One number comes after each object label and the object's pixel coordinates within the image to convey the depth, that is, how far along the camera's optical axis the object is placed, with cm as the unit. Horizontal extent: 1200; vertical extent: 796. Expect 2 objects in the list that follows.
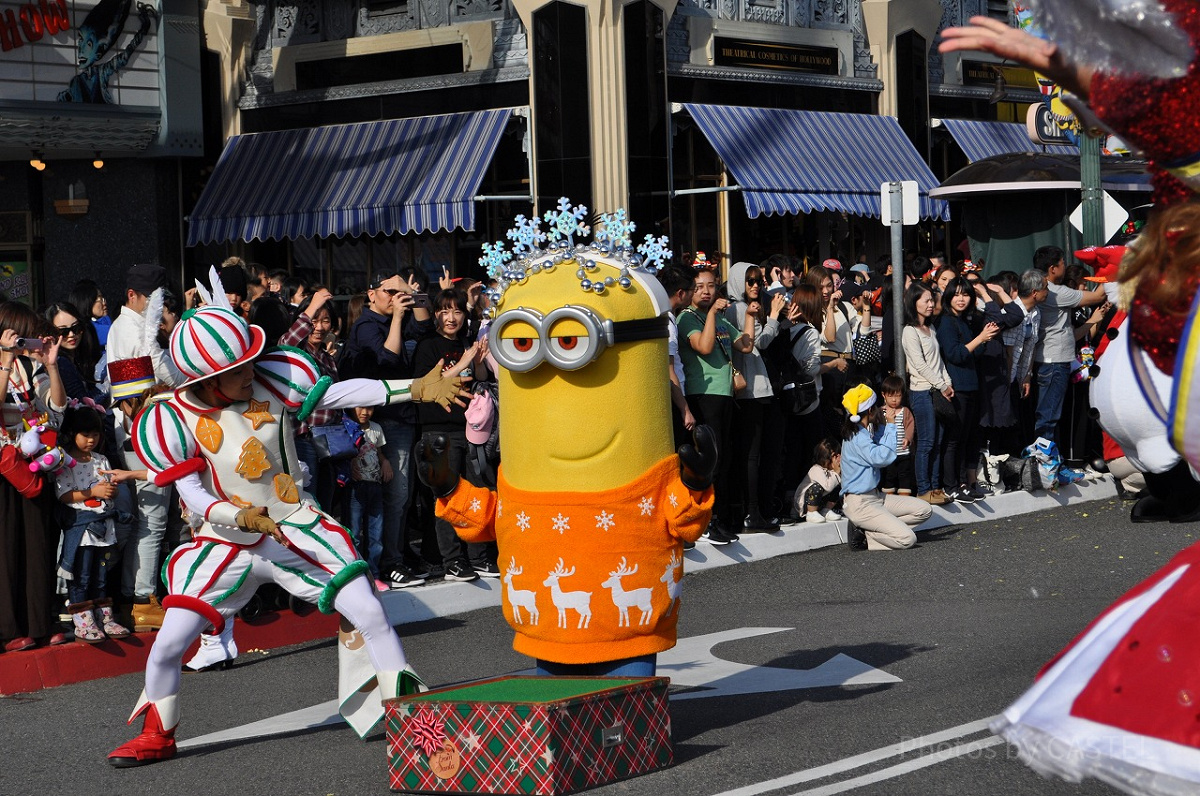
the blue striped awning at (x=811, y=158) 1945
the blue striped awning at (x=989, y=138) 2270
